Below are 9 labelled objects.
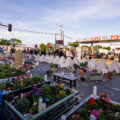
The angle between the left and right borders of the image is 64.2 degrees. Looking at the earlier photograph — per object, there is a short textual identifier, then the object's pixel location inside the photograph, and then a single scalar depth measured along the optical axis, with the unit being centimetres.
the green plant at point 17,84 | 398
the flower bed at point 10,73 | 543
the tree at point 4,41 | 4023
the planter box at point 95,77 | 707
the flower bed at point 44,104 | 249
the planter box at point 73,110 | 251
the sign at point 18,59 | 767
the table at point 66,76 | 562
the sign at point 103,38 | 2516
